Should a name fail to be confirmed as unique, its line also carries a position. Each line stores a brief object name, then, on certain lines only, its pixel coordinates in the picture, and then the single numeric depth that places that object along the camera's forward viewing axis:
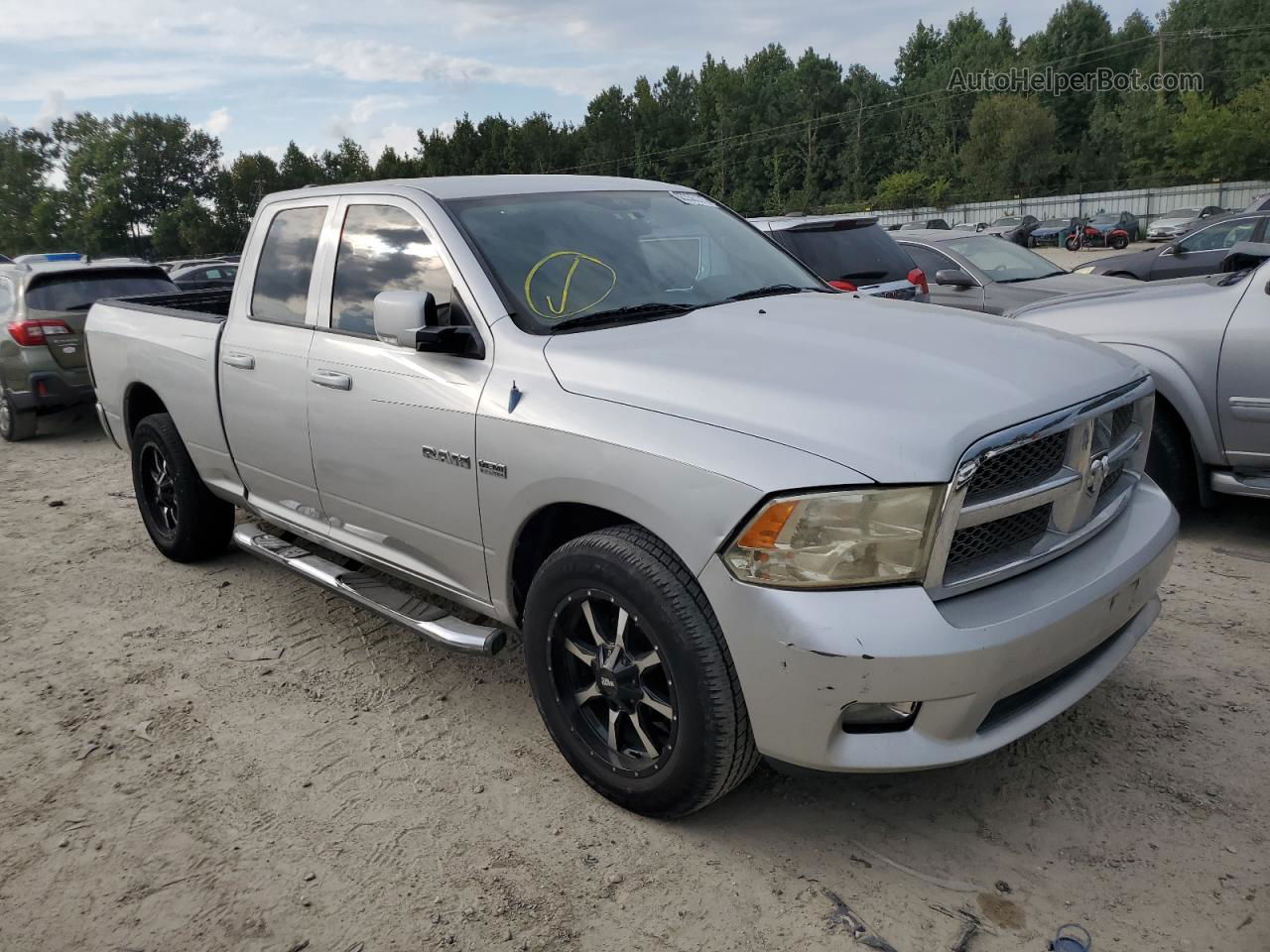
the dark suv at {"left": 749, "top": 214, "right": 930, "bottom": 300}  7.94
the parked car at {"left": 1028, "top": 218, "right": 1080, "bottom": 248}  39.81
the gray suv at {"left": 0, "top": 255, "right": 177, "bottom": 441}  9.66
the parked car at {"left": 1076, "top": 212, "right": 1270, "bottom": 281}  12.71
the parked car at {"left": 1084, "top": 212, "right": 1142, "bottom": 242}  39.44
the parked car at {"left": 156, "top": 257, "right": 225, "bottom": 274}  22.94
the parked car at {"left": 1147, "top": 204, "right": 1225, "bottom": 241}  37.84
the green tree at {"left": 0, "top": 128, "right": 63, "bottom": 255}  93.12
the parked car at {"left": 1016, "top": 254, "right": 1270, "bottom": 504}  4.74
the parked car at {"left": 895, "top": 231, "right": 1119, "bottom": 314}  8.60
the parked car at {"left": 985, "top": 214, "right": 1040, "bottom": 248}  34.84
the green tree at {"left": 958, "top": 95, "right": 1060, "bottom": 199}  65.75
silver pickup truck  2.40
